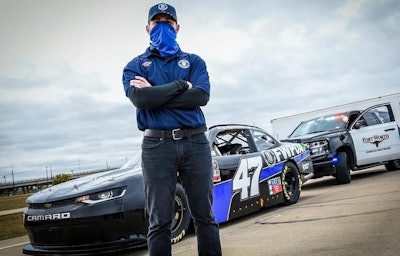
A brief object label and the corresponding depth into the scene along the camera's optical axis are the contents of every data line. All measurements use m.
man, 2.52
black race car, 4.14
